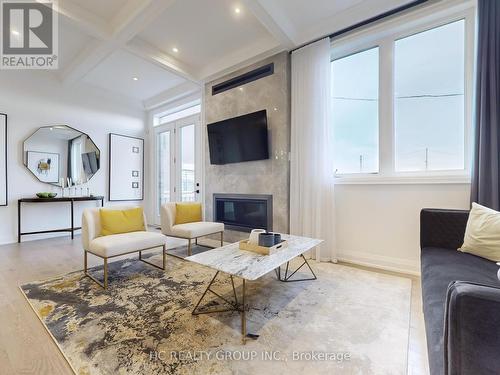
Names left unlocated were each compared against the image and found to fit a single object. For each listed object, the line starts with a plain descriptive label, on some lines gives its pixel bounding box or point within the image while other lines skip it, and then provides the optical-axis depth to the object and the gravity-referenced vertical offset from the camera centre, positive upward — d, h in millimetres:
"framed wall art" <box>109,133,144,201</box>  5156 +366
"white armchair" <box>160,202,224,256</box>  3078 -583
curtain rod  2500 +1867
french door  4770 +493
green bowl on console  4055 -189
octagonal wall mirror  4129 +532
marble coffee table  1515 -553
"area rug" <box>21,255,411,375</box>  1268 -943
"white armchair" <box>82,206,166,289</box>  2229 -568
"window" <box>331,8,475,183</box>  2418 +958
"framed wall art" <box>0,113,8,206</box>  3785 +393
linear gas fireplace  3479 -422
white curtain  2965 +444
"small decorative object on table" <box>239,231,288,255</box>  1920 -506
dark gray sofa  628 -465
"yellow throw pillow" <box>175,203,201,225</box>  3459 -422
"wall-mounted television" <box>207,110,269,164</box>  3410 +696
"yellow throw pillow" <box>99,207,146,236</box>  2598 -416
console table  3921 -304
